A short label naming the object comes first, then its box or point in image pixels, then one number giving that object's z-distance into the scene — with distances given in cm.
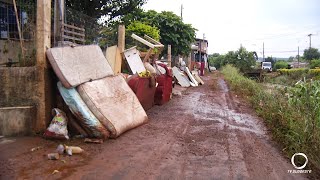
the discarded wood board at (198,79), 1836
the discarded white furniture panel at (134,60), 888
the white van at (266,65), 4319
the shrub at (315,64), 3820
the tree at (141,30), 1250
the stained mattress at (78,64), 499
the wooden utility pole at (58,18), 684
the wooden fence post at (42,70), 513
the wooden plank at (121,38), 902
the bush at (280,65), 5034
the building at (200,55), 4184
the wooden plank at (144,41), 995
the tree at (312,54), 6500
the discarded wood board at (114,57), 855
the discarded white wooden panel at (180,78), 1527
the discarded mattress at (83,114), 488
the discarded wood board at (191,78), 1711
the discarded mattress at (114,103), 496
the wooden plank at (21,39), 563
